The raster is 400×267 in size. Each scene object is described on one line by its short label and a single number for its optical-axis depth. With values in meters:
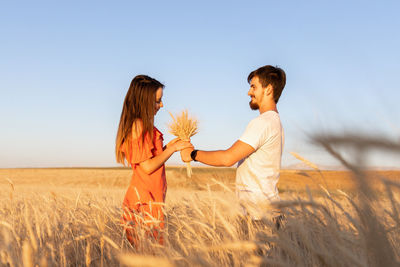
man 2.29
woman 2.75
